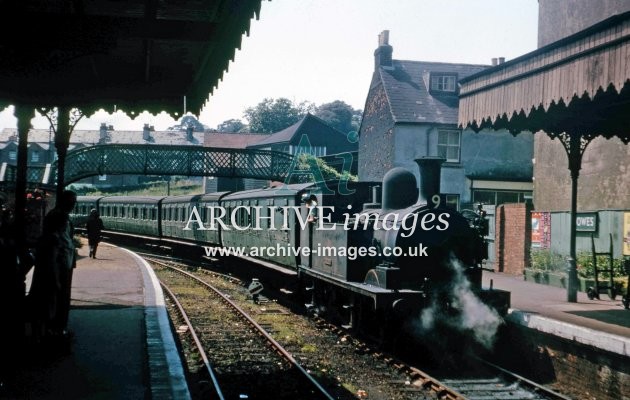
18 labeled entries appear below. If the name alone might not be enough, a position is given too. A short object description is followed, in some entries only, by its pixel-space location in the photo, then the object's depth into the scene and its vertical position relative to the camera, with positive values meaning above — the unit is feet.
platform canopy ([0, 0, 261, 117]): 17.98 +5.26
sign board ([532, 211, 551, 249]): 55.67 -0.80
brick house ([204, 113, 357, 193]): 167.32 +19.75
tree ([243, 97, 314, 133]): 299.79 +46.60
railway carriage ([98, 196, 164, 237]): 96.43 -0.55
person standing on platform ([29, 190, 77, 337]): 20.24 -1.74
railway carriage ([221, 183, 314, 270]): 43.68 -0.59
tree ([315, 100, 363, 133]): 286.25 +45.91
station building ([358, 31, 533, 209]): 93.35 +11.15
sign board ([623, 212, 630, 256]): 46.14 -0.82
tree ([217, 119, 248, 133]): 392.29 +54.46
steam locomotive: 29.71 -1.67
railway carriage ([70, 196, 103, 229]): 123.34 +0.27
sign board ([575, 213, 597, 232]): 50.03 -0.04
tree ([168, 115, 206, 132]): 448.49 +63.44
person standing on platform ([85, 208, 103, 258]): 64.03 -1.84
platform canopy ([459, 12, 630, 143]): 25.86 +6.34
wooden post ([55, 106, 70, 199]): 25.99 +2.90
